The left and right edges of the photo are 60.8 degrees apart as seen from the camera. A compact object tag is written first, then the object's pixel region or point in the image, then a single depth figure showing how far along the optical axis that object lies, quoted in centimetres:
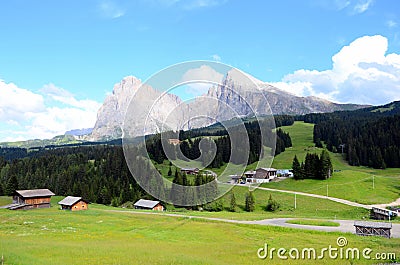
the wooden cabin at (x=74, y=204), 6994
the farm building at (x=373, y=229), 3791
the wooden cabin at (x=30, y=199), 7256
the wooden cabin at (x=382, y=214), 5529
